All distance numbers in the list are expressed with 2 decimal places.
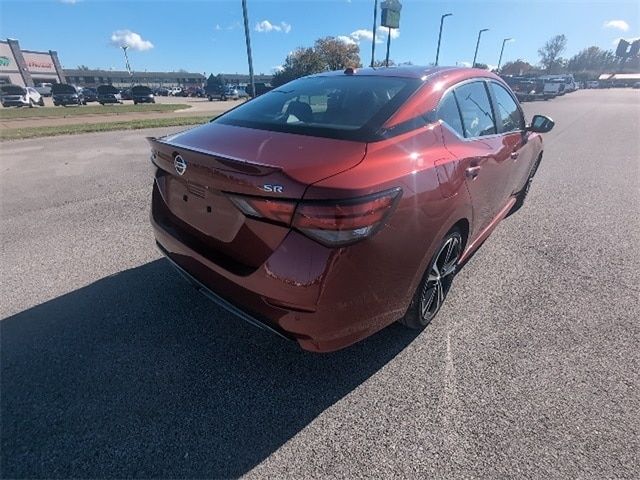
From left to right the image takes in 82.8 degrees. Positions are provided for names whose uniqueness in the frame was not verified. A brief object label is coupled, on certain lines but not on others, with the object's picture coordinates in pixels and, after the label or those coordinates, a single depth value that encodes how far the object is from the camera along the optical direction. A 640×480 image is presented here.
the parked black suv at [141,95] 34.31
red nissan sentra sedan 1.68
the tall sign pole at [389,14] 29.53
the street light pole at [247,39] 17.23
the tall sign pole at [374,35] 25.82
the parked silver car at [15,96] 29.17
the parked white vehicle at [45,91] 55.53
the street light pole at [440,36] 38.47
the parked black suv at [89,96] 41.00
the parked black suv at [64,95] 32.72
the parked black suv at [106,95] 34.16
